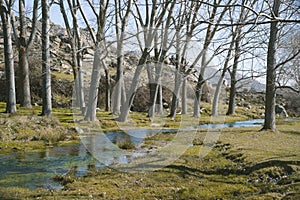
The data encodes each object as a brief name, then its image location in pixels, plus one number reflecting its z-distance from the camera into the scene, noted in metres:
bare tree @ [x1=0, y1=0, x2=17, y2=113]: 22.19
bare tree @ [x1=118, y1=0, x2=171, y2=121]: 24.39
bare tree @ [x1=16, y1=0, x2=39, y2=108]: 26.36
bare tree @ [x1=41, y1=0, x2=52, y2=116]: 21.75
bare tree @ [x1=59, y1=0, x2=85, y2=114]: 28.03
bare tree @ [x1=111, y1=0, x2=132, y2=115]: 26.37
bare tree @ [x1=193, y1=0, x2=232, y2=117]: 28.29
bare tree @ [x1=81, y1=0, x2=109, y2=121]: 23.56
